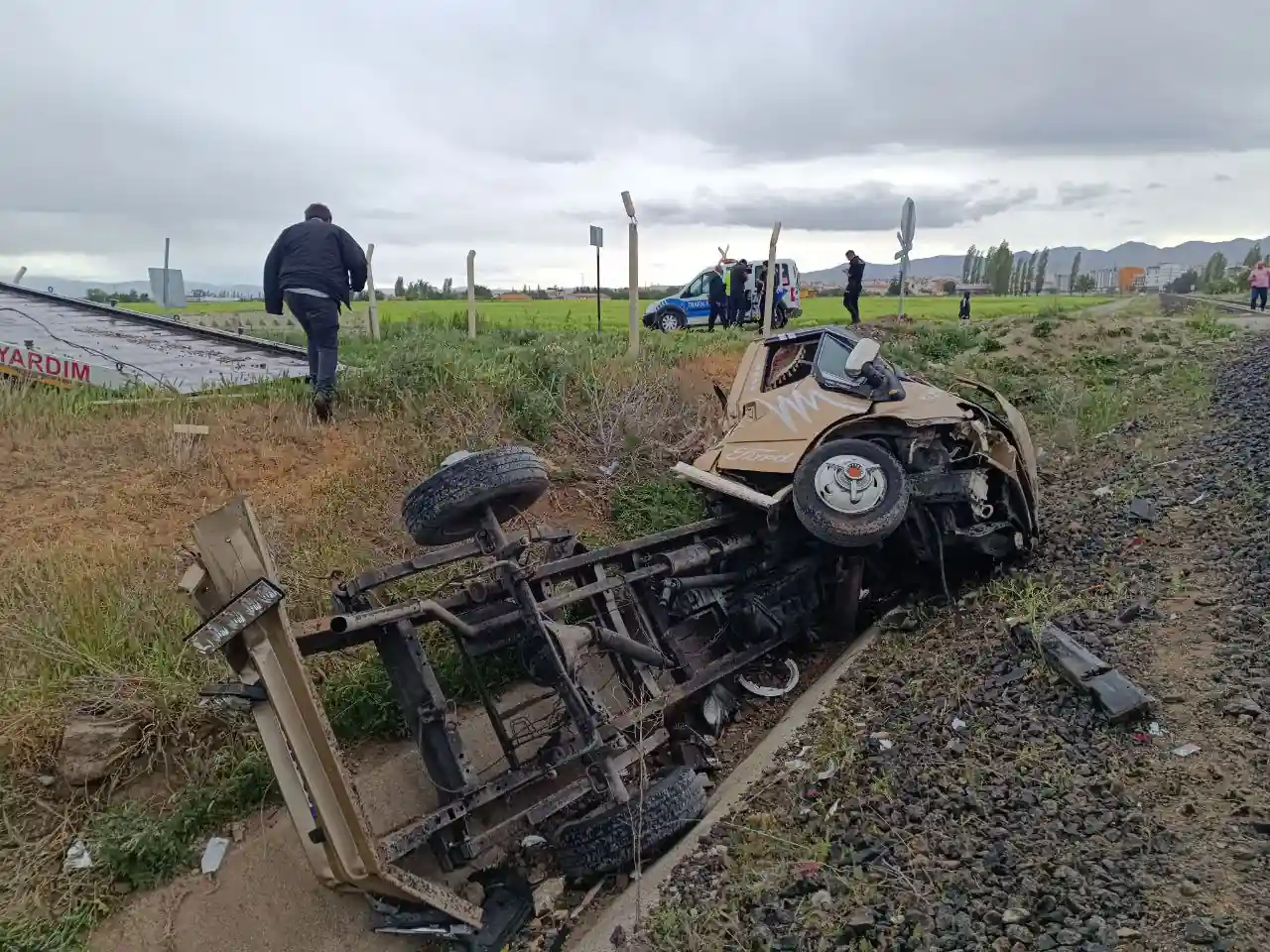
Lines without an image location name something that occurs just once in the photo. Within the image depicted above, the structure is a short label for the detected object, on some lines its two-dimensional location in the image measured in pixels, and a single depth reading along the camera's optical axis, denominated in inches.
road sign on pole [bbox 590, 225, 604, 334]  438.3
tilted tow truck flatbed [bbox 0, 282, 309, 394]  269.1
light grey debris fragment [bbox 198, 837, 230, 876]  147.9
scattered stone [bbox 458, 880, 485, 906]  139.6
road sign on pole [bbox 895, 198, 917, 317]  497.0
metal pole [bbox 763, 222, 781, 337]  448.1
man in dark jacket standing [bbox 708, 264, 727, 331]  680.6
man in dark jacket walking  253.6
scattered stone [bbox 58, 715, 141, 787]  151.2
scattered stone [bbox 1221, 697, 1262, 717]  120.3
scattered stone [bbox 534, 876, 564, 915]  138.3
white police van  710.5
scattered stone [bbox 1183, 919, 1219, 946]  85.4
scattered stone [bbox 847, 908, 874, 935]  100.0
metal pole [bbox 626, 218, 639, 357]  374.9
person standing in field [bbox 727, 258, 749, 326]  674.2
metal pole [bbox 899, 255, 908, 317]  518.1
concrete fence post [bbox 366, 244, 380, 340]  451.9
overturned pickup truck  111.3
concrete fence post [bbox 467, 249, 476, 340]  467.2
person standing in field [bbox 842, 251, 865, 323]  614.5
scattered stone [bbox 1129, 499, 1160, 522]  210.4
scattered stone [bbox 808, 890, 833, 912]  107.0
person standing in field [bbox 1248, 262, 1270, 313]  706.8
